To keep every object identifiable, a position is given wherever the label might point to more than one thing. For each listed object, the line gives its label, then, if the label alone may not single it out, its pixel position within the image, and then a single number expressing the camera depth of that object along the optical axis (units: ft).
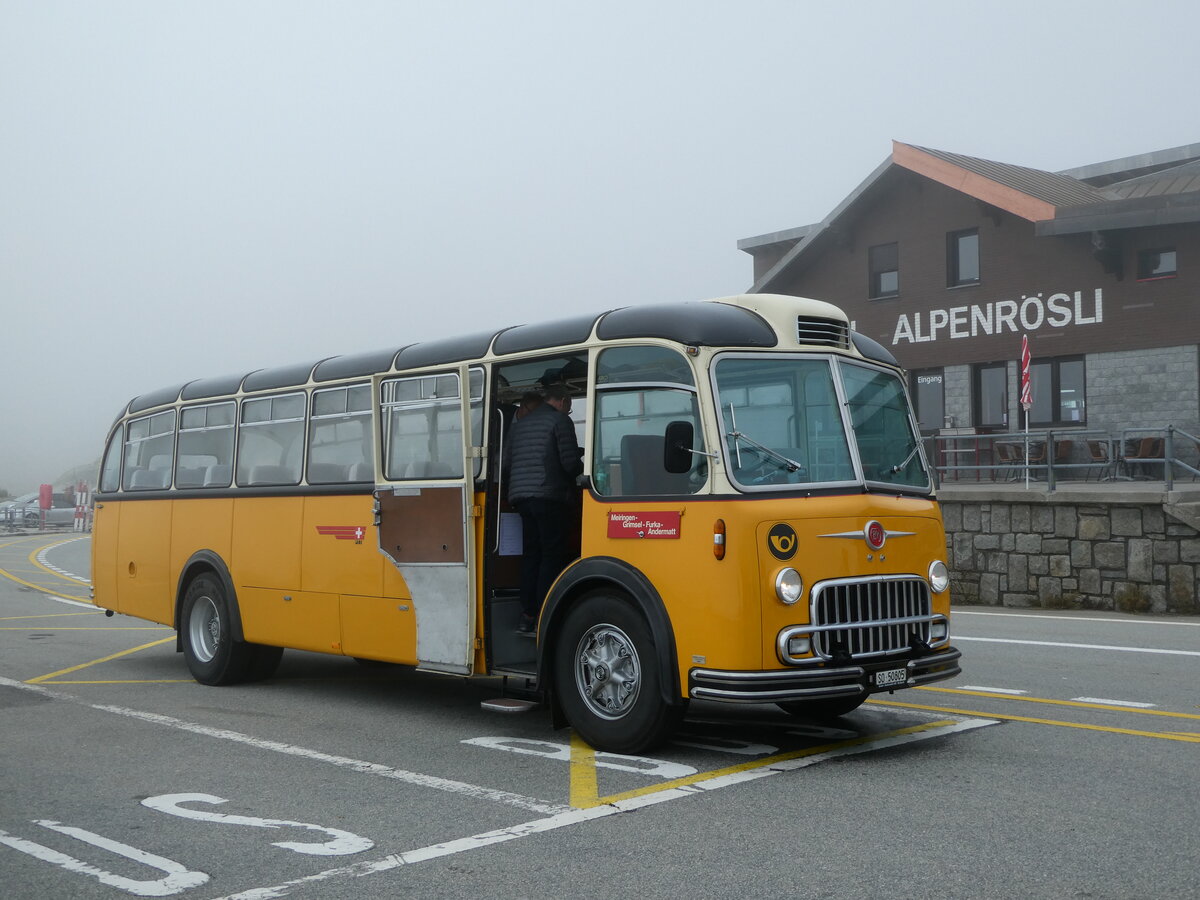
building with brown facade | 83.56
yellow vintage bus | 23.15
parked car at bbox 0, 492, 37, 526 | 175.63
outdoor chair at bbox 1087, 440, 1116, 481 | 60.70
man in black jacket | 27.63
